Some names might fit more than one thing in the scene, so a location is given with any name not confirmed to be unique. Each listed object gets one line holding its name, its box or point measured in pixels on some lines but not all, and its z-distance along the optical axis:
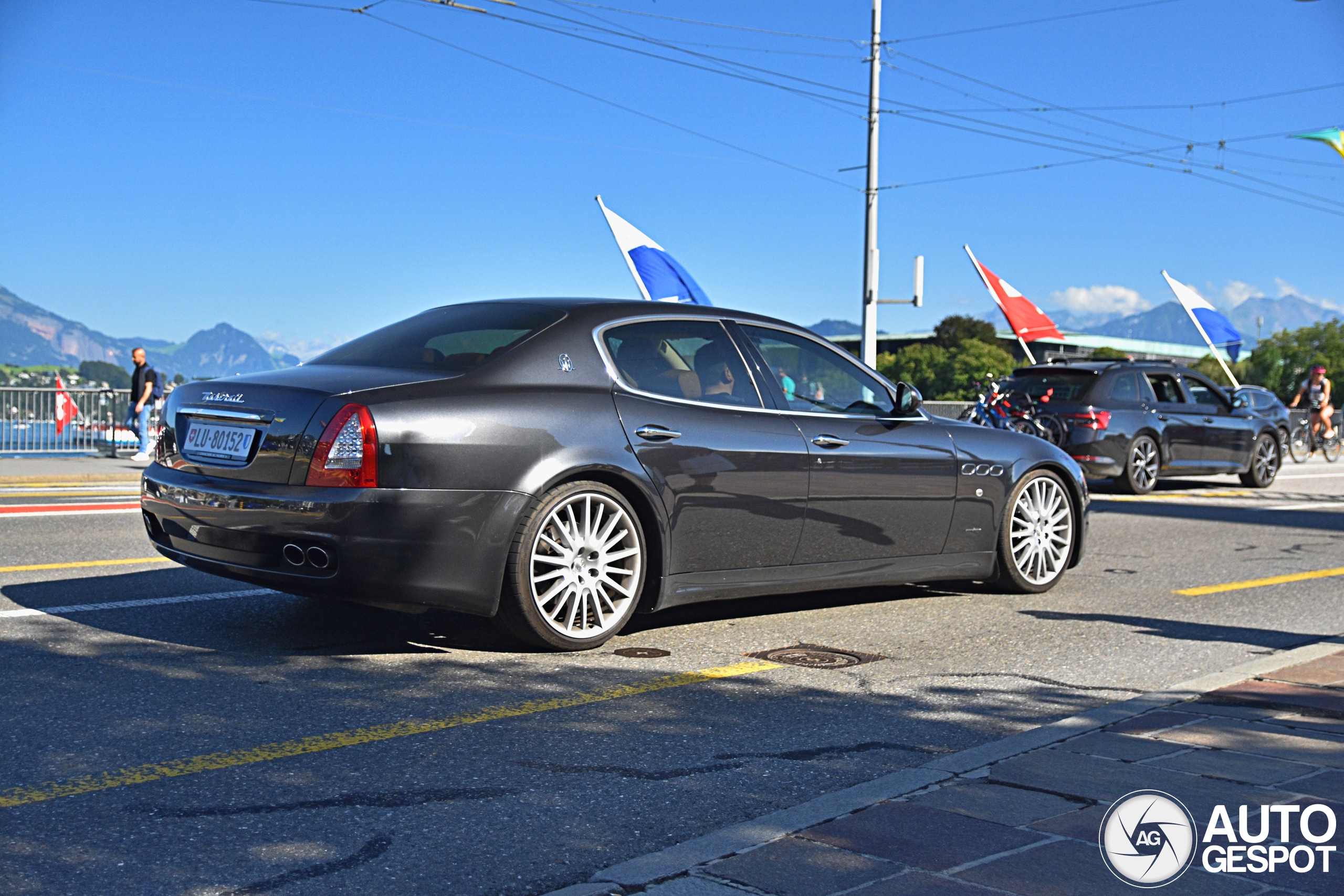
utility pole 27.55
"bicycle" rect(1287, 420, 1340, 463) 27.95
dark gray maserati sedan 4.87
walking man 20.41
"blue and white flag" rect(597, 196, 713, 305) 23.56
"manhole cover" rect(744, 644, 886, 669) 5.41
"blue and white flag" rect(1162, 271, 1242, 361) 27.66
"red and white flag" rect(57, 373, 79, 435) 20.73
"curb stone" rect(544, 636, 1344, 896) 2.88
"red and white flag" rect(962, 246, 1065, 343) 28.69
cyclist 27.31
